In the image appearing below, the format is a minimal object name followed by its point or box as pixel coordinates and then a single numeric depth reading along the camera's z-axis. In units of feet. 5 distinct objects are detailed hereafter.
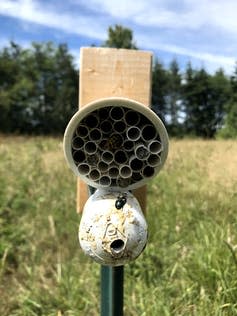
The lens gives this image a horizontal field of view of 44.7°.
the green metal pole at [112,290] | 1.08
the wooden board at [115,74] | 1.17
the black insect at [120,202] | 0.94
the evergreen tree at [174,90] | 121.15
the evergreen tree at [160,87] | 123.57
